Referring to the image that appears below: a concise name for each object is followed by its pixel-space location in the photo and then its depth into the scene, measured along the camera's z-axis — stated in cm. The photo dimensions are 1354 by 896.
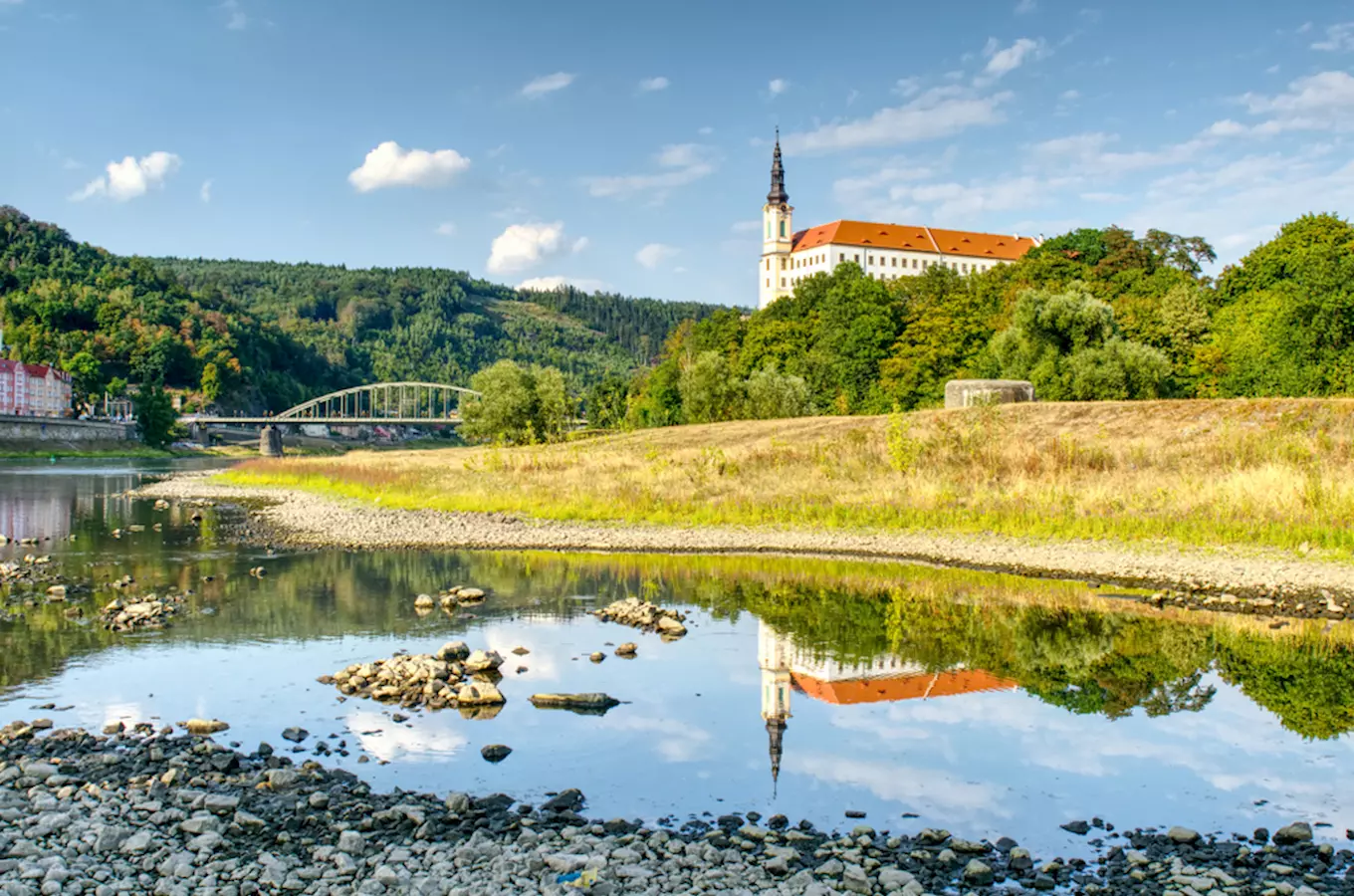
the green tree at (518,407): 7050
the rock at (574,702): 1240
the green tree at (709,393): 8238
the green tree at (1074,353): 6181
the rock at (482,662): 1378
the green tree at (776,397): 7925
